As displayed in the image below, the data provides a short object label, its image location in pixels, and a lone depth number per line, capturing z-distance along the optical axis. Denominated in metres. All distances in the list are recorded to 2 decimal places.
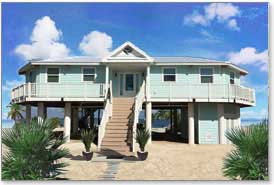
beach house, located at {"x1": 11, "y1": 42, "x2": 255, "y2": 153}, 9.84
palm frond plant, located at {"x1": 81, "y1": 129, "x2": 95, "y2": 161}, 7.10
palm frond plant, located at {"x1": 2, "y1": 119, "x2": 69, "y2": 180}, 4.62
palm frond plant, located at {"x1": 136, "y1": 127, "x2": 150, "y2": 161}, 7.08
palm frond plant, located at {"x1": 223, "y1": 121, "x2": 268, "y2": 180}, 4.57
